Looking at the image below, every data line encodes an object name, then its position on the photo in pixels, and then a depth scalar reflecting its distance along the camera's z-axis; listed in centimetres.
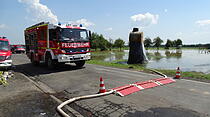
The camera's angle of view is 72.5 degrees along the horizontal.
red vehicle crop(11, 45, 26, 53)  4135
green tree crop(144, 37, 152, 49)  9454
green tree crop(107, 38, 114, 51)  8097
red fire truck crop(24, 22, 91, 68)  973
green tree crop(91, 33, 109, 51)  6754
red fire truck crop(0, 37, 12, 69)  1049
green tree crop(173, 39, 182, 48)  11206
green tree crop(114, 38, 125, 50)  8276
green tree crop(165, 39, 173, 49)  10319
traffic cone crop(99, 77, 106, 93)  547
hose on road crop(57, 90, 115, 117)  385
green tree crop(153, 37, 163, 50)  9581
